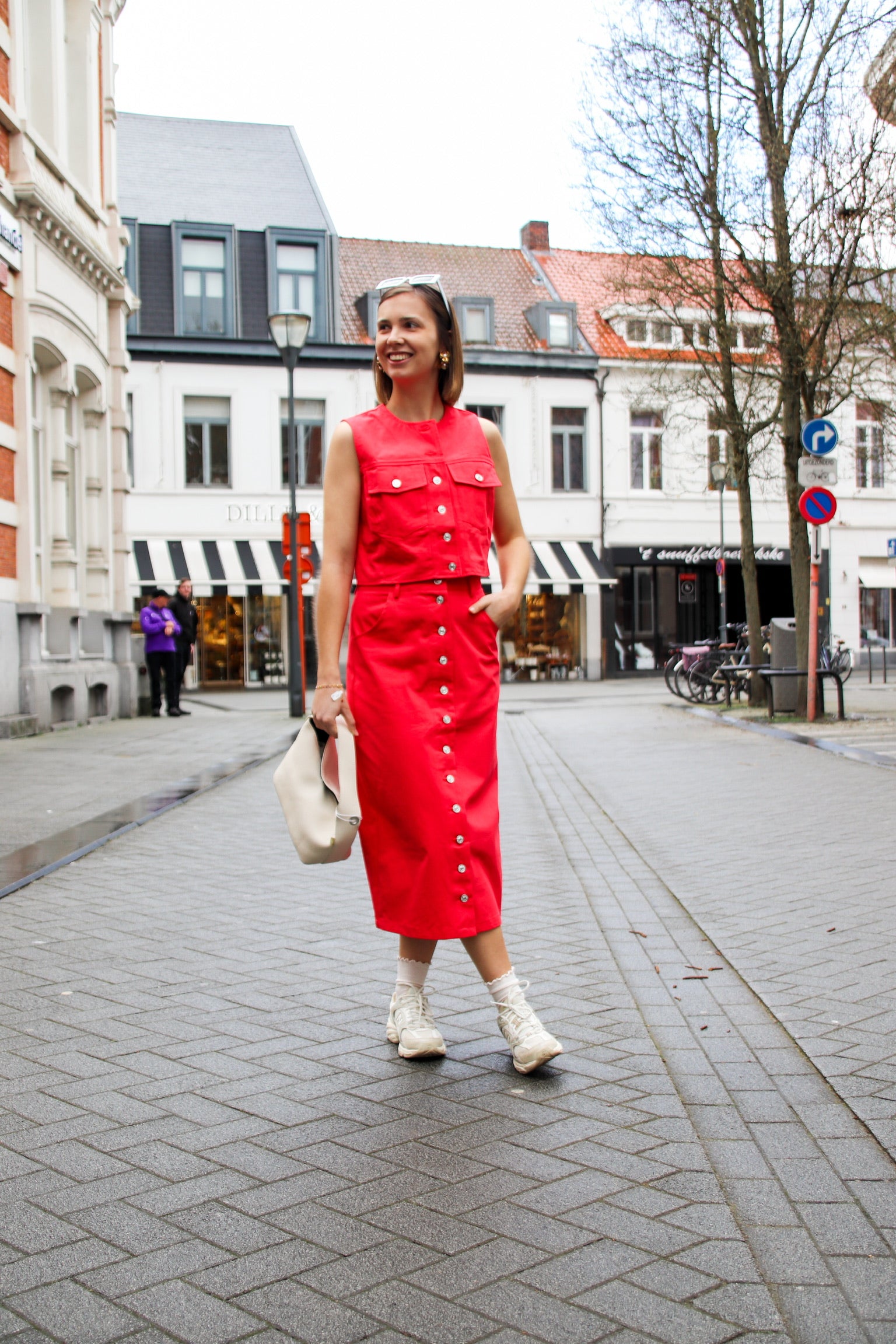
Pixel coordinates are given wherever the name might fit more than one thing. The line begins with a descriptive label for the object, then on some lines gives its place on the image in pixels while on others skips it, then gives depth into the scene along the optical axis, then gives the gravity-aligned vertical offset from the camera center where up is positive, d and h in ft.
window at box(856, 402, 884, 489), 95.20 +16.34
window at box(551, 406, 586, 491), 107.24 +17.35
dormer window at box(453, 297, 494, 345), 105.60 +27.58
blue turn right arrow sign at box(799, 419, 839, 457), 44.60 +7.45
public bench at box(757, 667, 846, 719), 48.49 -0.67
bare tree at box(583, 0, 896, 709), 46.98 +17.63
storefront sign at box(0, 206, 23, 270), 44.62 +14.83
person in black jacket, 62.54 +2.59
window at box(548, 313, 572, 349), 107.96 +27.15
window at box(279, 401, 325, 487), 100.78 +17.39
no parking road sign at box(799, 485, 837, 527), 44.65 +5.18
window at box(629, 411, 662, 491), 108.78 +16.69
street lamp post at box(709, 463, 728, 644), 82.38 +9.56
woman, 10.93 +0.11
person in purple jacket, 59.06 +1.07
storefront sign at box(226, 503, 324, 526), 98.68 +11.63
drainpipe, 107.34 +22.60
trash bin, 51.19 +0.44
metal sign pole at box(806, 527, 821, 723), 44.57 +0.98
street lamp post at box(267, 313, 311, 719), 55.06 +13.29
